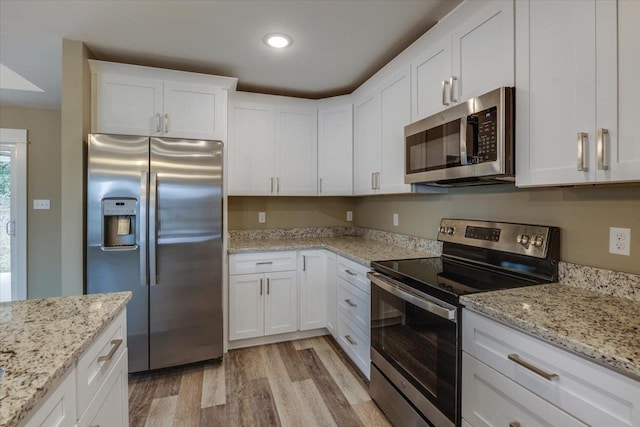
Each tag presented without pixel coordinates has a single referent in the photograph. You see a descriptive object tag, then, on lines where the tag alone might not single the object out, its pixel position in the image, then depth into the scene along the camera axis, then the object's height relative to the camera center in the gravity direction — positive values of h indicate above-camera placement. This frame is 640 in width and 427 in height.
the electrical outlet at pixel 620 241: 1.24 -0.11
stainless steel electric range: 1.34 -0.44
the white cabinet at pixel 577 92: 1.01 +0.45
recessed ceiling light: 2.10 +1.20
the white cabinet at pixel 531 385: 0.81 -0.53
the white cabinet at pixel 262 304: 2.62 -0.80
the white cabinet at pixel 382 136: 2.18 +0.62
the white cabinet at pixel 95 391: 0.73 -0.51
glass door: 3.46 +0.05
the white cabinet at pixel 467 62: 1.42 +0.80
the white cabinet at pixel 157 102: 2.29 +0.86
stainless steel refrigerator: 2.16 -0.20
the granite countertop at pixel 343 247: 2.24 -0.29
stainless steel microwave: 1.38 +0.36
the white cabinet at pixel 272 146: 2.87 +0.64
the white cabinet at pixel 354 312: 2.08 -0.73
